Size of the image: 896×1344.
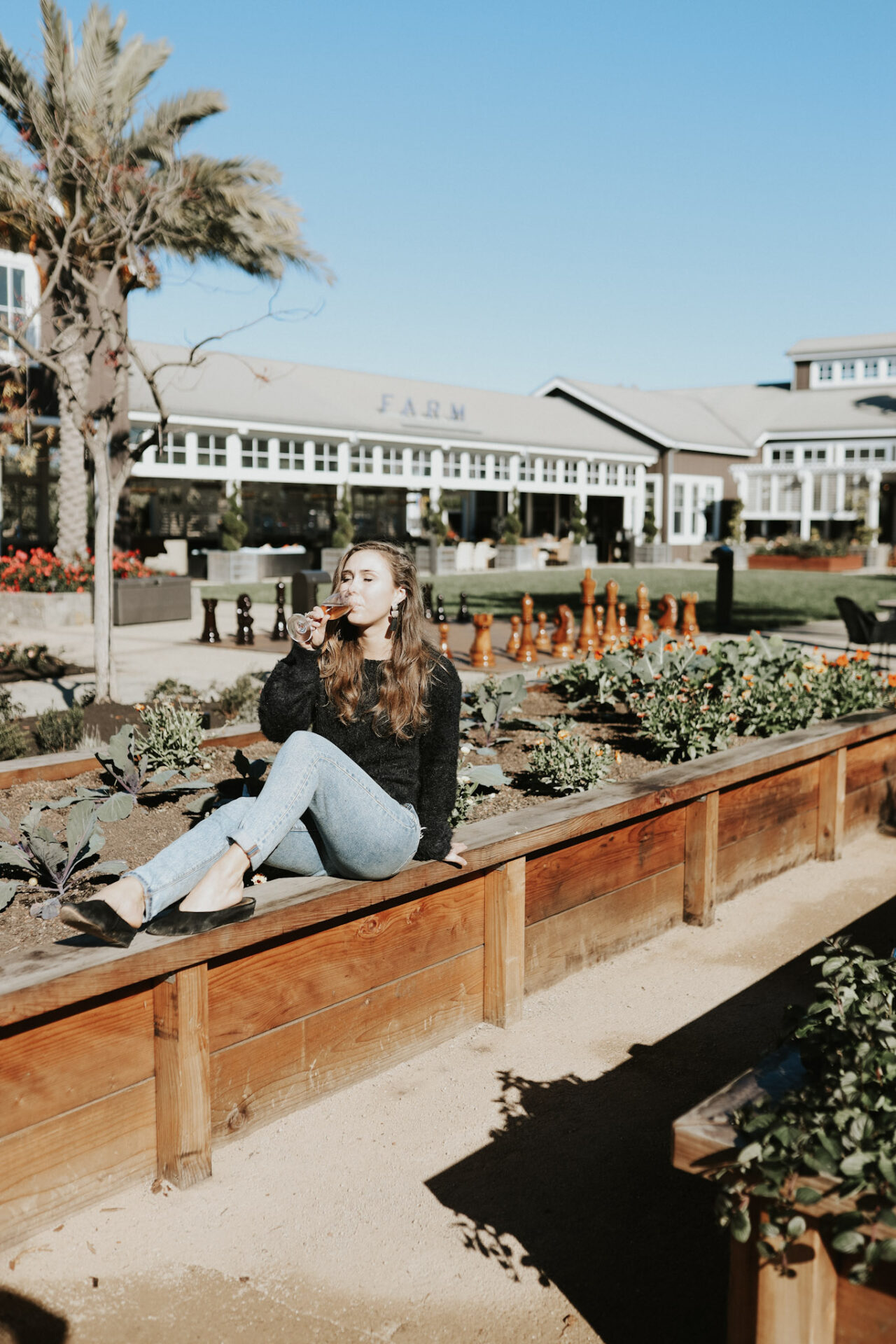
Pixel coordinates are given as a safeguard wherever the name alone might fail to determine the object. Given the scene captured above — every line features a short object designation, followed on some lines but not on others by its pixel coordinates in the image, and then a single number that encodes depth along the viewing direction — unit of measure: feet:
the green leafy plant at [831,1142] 5.85
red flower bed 49.90
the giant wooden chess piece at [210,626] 40.32
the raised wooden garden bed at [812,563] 108.99
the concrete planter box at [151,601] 50.57
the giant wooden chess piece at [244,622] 38.45
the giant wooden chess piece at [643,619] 24.61
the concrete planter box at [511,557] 99.45
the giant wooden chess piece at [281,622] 39.19
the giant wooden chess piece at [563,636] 33.68
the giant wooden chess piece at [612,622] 32.19
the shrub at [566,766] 15.40
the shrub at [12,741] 18.21
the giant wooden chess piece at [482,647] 29.99
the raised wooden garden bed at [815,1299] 6.05
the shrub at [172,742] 15.79
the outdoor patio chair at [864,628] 34.58
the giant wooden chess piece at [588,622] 31.76
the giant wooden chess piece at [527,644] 32.96
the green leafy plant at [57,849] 11.06
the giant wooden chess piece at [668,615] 31.65
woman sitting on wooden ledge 9.59
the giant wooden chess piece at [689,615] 30.71
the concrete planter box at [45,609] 48.44
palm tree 24.18
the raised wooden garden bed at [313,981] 8.33
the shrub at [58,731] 19.20
